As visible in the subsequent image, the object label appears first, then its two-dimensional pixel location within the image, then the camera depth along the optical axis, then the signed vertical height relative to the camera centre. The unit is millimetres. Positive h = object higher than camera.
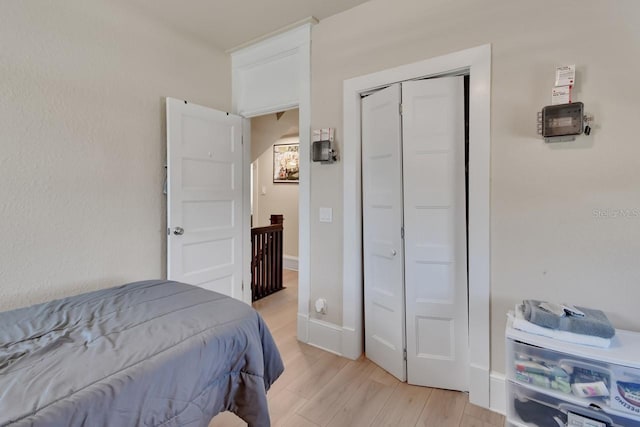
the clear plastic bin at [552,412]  1169 -882
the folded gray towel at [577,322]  1224 -505
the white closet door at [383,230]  2039 -173
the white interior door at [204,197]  2428 +84
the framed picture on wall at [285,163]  5039 +768
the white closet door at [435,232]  1873 -171
